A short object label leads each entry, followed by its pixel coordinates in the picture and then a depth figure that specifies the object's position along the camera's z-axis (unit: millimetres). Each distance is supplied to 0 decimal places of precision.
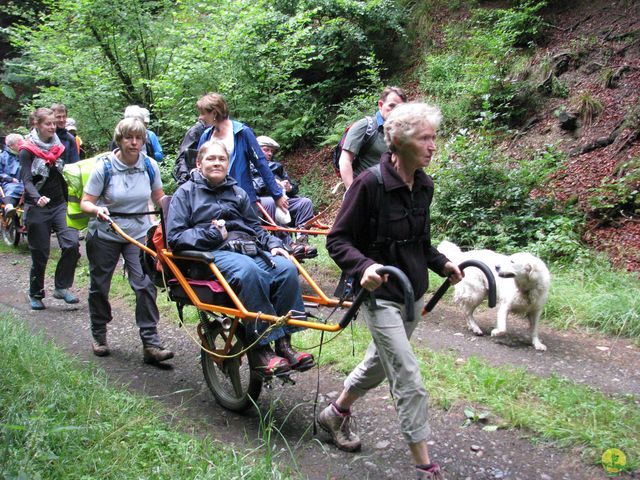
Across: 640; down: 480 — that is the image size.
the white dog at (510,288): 5602
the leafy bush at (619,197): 7945
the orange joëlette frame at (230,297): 3559
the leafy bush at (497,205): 7910
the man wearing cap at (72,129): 8538
